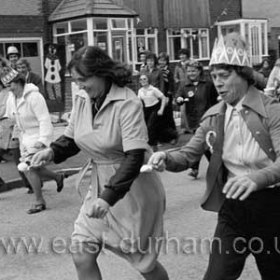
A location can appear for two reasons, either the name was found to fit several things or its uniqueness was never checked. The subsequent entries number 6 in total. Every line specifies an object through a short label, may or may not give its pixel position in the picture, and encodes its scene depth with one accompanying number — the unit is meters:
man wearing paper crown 3.27
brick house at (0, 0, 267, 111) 20.34
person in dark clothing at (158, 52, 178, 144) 12.12
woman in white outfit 6.91
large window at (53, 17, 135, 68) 20.61
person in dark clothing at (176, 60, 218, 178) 8.85
